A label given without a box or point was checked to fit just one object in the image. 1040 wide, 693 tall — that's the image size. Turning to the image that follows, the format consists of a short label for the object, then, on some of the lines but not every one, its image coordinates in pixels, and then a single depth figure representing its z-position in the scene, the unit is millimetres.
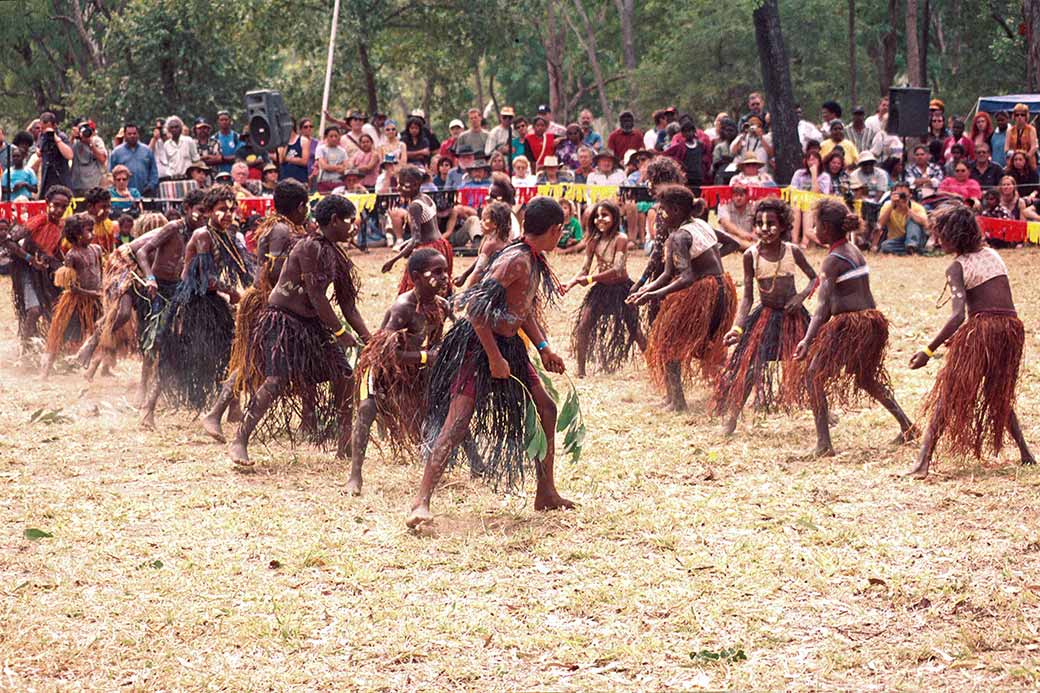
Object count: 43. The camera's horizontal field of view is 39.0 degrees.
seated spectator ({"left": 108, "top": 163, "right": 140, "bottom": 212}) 17469
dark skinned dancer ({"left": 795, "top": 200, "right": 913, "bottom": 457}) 8648
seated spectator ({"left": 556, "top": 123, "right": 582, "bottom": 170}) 19812
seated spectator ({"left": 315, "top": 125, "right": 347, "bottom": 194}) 19125
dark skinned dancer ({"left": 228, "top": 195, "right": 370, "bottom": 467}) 8281
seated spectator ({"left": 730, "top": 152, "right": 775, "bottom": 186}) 17531
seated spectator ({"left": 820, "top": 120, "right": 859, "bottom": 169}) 18469
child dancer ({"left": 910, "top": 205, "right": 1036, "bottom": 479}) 7984
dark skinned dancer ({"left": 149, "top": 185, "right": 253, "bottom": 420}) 9750
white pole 20594
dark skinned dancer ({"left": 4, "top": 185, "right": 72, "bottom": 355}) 12203
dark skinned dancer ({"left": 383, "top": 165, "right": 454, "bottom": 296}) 10789
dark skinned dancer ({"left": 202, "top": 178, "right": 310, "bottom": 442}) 8719
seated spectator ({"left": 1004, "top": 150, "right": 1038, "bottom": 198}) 18047
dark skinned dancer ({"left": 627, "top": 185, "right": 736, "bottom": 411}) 9984
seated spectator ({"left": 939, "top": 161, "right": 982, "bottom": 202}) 17562
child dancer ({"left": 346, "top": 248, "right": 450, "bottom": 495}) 7816
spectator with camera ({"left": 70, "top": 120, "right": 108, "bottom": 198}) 18234
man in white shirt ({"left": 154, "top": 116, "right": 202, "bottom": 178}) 19219
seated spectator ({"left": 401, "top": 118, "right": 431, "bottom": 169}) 20094
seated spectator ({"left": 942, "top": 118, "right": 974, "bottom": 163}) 18797
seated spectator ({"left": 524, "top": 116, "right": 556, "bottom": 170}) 19734
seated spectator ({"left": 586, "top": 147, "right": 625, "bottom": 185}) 18672
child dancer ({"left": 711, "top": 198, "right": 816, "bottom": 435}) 9227
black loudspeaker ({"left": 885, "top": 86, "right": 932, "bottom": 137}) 18562
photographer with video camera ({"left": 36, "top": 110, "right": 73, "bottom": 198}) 17844
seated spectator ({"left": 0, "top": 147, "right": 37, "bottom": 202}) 18094
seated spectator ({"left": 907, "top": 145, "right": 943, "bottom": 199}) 18156
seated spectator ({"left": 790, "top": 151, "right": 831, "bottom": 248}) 17891
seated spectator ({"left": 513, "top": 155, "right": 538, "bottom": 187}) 18594
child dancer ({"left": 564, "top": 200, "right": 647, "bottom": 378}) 11297
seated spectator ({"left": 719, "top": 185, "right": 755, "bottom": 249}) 14242
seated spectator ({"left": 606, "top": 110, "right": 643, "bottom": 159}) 20188
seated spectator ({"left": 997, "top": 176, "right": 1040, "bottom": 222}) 17328
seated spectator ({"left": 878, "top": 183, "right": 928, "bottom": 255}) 17656
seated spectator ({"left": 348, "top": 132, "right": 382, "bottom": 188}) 19312
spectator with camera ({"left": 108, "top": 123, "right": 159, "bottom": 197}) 18688
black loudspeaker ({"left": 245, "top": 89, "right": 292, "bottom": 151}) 19516
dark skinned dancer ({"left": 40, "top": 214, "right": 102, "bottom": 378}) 11641
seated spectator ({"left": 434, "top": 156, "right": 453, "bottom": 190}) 19312
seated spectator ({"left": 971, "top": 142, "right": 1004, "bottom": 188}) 18109
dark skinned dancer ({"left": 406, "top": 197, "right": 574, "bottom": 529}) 7113
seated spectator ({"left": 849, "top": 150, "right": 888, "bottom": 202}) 18094
